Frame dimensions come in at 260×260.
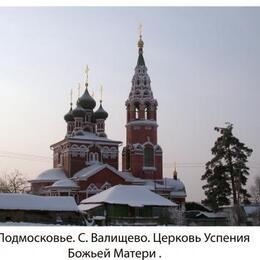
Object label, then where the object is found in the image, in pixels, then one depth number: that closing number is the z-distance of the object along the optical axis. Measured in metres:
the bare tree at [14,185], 41.30
